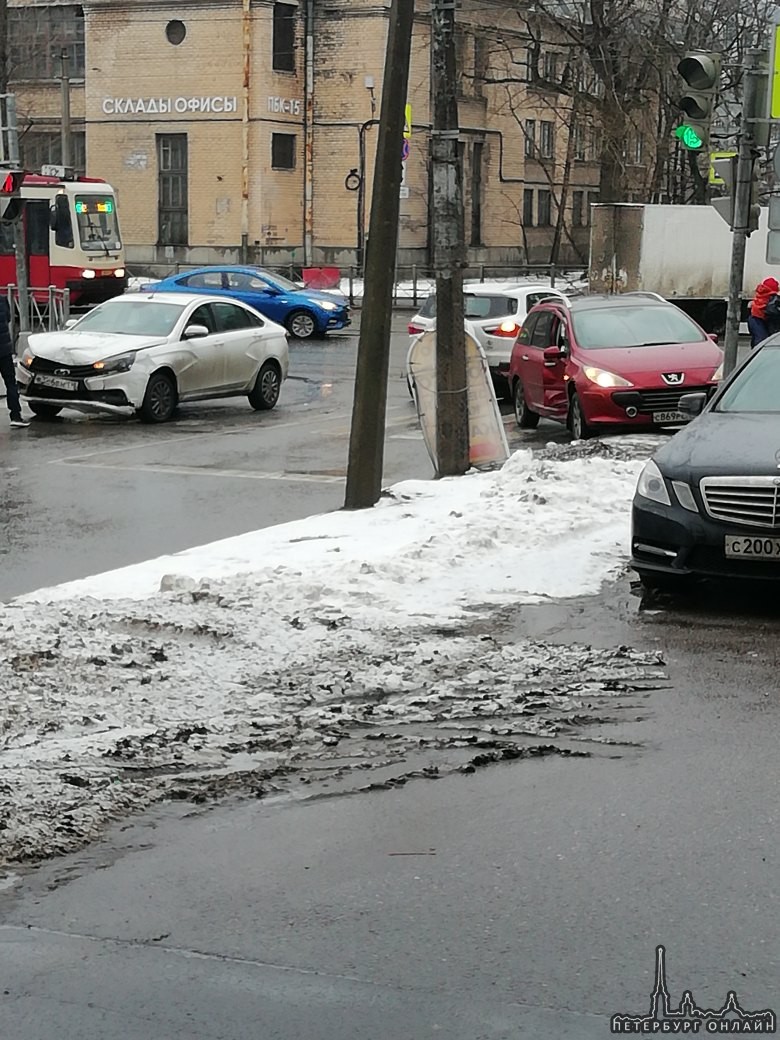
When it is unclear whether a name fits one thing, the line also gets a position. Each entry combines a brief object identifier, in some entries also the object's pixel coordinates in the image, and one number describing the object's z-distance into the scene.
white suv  24.77
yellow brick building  53.03
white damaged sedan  20.89
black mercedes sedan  9.16
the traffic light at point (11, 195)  23.64
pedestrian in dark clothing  20.20
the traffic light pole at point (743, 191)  15.76
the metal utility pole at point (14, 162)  24.72
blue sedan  36.47
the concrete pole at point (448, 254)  14.59
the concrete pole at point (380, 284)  13.05
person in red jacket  23.36
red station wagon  18.66
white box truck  39.31
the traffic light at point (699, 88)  15.21
